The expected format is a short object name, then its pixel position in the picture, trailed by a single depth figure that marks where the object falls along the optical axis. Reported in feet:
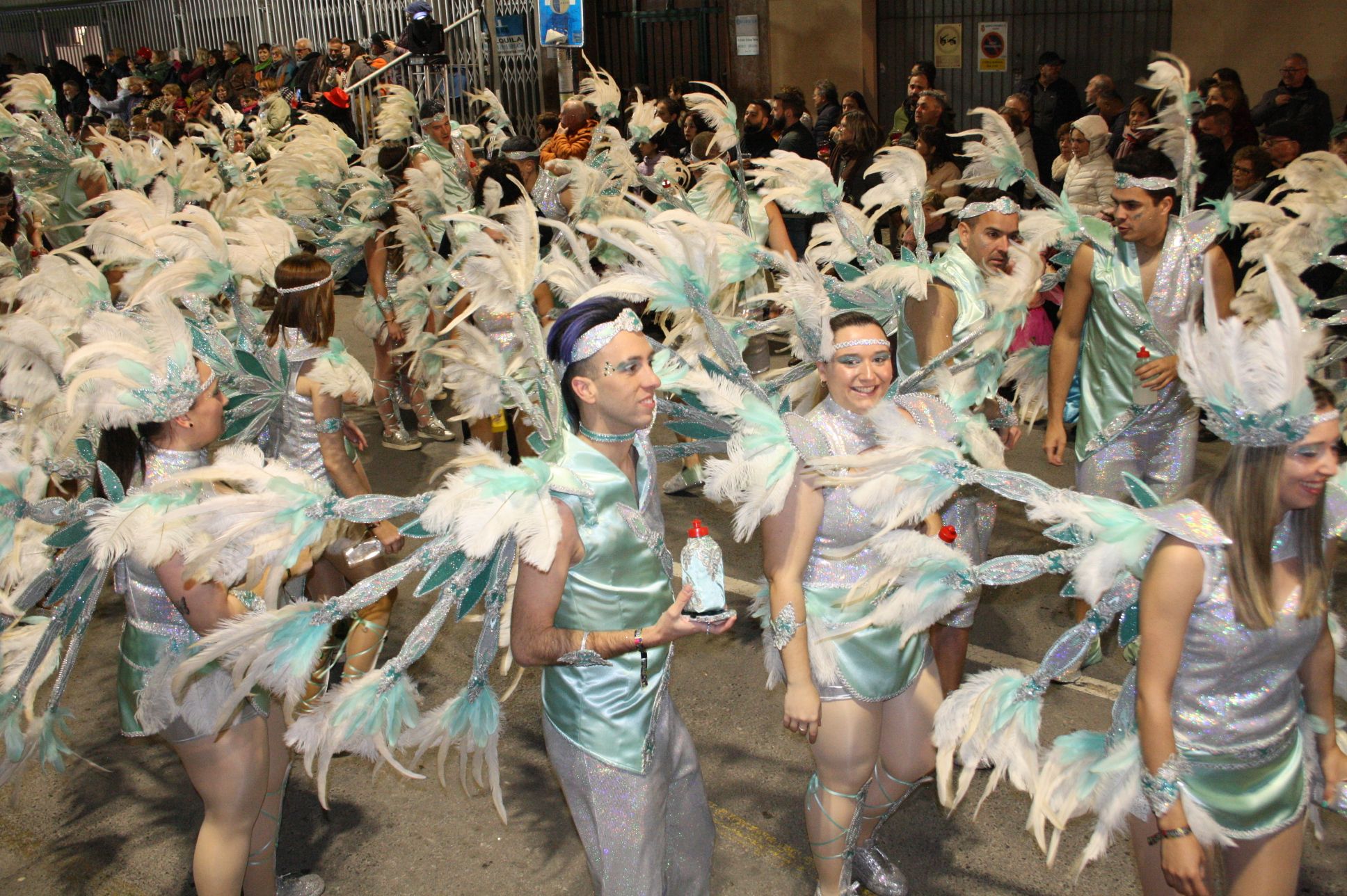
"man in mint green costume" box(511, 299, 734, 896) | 9.19
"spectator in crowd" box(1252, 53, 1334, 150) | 31.42
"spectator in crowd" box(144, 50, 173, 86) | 67.10
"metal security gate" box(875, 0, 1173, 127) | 44.06
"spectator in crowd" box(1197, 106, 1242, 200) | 25.27
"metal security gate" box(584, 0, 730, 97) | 55.52
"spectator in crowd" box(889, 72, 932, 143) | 39.22
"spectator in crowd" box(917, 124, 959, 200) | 30.48
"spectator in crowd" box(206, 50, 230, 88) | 61.46
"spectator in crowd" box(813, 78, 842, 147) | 40.78
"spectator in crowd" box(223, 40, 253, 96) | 57.16
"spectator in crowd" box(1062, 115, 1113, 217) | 17.57
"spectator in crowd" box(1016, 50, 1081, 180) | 38.09
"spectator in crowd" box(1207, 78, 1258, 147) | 30.14
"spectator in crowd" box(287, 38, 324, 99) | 52.80
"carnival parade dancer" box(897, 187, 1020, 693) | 13.78
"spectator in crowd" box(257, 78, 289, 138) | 39.52
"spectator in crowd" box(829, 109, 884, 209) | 33.47
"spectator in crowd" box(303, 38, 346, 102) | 50.62
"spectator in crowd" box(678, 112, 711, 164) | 37.93
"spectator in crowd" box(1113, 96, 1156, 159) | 28.86
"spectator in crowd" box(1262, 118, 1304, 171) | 25.44
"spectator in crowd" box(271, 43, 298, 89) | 54.51
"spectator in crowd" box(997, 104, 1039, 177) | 33.99
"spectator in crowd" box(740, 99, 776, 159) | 36.32
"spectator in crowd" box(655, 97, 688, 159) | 38.73
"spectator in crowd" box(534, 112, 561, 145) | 38.19
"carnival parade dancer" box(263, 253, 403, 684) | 14.40
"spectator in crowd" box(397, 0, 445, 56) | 46.44
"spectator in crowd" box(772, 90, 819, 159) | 35.22
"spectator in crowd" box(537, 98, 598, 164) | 32.09
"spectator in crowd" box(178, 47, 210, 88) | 63.00
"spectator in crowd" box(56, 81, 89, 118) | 68.64
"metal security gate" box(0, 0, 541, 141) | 50.90
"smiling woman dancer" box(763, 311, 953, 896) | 10.17
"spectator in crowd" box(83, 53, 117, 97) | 69.62
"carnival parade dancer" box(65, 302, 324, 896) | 9.87
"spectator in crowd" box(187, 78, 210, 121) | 55.88
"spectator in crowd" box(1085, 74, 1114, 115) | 33.94
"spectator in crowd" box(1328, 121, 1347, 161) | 22.52
